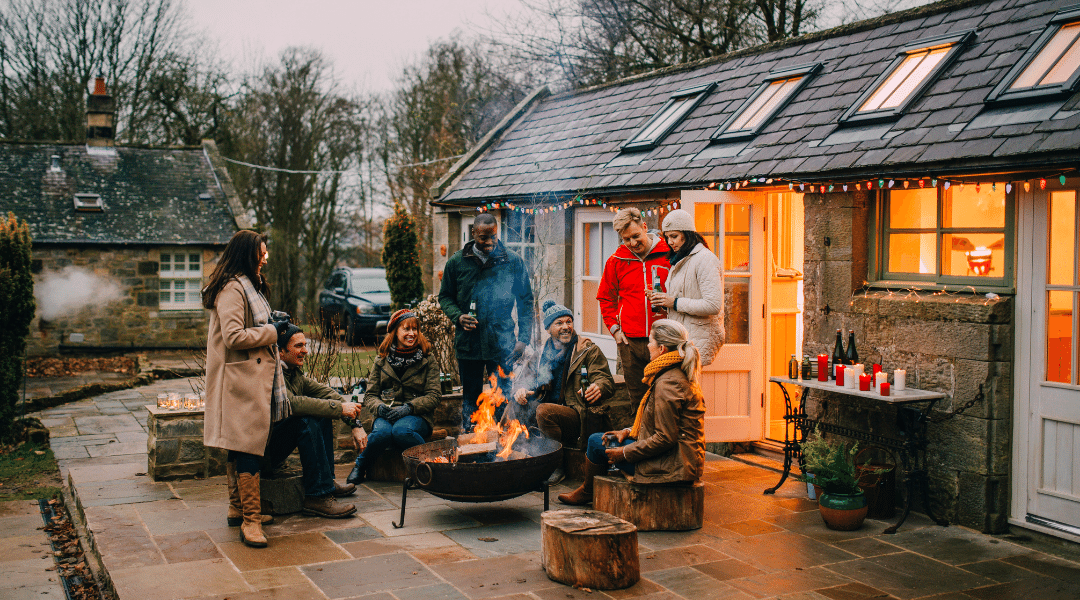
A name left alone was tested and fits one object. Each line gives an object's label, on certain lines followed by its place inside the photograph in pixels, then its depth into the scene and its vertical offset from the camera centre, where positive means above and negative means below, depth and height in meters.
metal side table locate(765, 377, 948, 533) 5.79 -1.06
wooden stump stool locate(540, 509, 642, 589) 4.61 -1.48
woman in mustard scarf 5.37 -0.89
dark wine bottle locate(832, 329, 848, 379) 6.56 -0.56
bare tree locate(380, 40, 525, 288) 21.80 +4.43
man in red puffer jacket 6.73 -0.13
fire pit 5.44 -1.25
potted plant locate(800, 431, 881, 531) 5.66 -1.39
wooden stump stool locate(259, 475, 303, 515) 6.05 -1.54
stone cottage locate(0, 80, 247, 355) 17.64 +0.79
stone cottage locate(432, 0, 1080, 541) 5.46 +0.48
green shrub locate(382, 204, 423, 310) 18.11 +0.34
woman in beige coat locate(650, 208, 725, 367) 6.32 -0.06
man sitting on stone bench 5.90 -1.08
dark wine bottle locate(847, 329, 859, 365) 6.58 -0.54
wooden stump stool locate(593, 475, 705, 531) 5.63 -1.47
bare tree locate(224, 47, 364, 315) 26.25 +3.88
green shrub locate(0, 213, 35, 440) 8.95 -0.36
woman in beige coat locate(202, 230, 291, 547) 5.31 -0.53
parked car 18.88 -0.48
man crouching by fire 6.65 -0.80
